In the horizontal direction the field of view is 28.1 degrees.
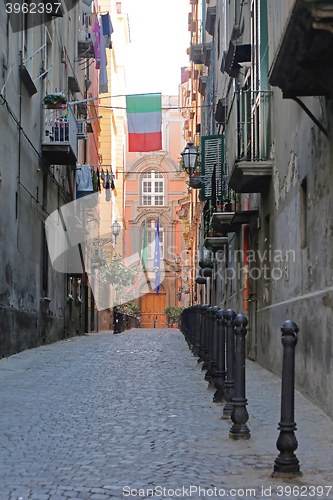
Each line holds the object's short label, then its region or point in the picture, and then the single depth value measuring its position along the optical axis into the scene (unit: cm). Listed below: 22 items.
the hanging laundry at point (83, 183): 2641
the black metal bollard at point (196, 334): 1368
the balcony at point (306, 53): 469
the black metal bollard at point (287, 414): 432
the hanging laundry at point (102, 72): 2944
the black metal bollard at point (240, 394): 543
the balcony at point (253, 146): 1124
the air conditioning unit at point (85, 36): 2756
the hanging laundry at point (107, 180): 2888
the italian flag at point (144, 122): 2222
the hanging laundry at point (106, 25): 3351
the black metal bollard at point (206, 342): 1014
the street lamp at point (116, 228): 3728
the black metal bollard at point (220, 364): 753
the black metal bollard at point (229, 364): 636
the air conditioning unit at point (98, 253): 3516
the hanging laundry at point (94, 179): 2791
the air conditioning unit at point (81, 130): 2675
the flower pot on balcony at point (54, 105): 1675
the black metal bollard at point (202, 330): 1135
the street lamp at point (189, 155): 2295
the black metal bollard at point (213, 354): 837
